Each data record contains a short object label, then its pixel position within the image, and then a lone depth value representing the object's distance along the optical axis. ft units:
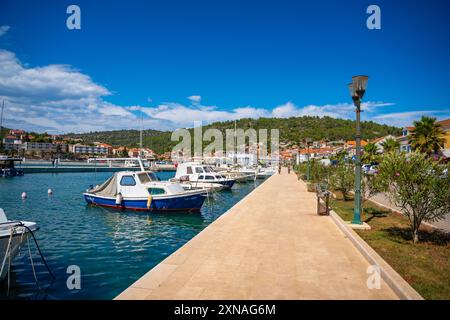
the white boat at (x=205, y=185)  96.07
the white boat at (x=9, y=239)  25.25
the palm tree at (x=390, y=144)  187.73
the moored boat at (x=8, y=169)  168.84
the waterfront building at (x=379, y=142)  239.46
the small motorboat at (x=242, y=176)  149.28
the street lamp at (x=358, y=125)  36.39
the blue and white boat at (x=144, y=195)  62.69
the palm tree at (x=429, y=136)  138.00
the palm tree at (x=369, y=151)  187.52
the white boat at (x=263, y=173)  187.58
